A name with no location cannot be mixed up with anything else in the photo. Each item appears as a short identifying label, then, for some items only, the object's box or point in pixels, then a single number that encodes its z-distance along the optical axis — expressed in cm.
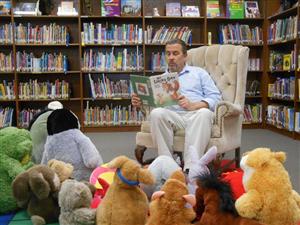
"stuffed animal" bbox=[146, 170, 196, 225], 113
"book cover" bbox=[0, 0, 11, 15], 449
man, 228
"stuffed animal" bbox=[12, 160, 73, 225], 143
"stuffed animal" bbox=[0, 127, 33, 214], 156
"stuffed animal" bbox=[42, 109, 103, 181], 177
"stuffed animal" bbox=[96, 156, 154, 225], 124
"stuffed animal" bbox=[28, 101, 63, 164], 207
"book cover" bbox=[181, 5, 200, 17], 474
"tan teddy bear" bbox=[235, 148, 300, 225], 112
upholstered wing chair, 237
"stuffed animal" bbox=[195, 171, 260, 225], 113
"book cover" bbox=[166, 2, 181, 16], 475
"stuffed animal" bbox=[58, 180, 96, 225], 132
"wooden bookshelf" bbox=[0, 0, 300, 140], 462
